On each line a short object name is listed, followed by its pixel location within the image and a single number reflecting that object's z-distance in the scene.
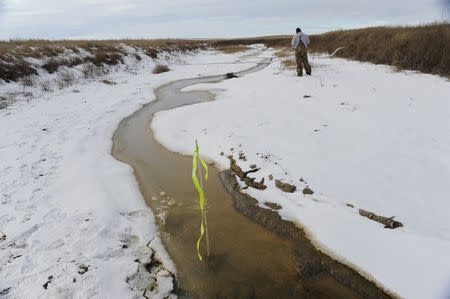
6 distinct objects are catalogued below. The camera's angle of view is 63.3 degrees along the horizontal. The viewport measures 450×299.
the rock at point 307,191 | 5.72
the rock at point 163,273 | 4.32
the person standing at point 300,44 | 13.98
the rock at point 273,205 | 5.61
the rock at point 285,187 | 5.91
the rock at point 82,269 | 4.22
